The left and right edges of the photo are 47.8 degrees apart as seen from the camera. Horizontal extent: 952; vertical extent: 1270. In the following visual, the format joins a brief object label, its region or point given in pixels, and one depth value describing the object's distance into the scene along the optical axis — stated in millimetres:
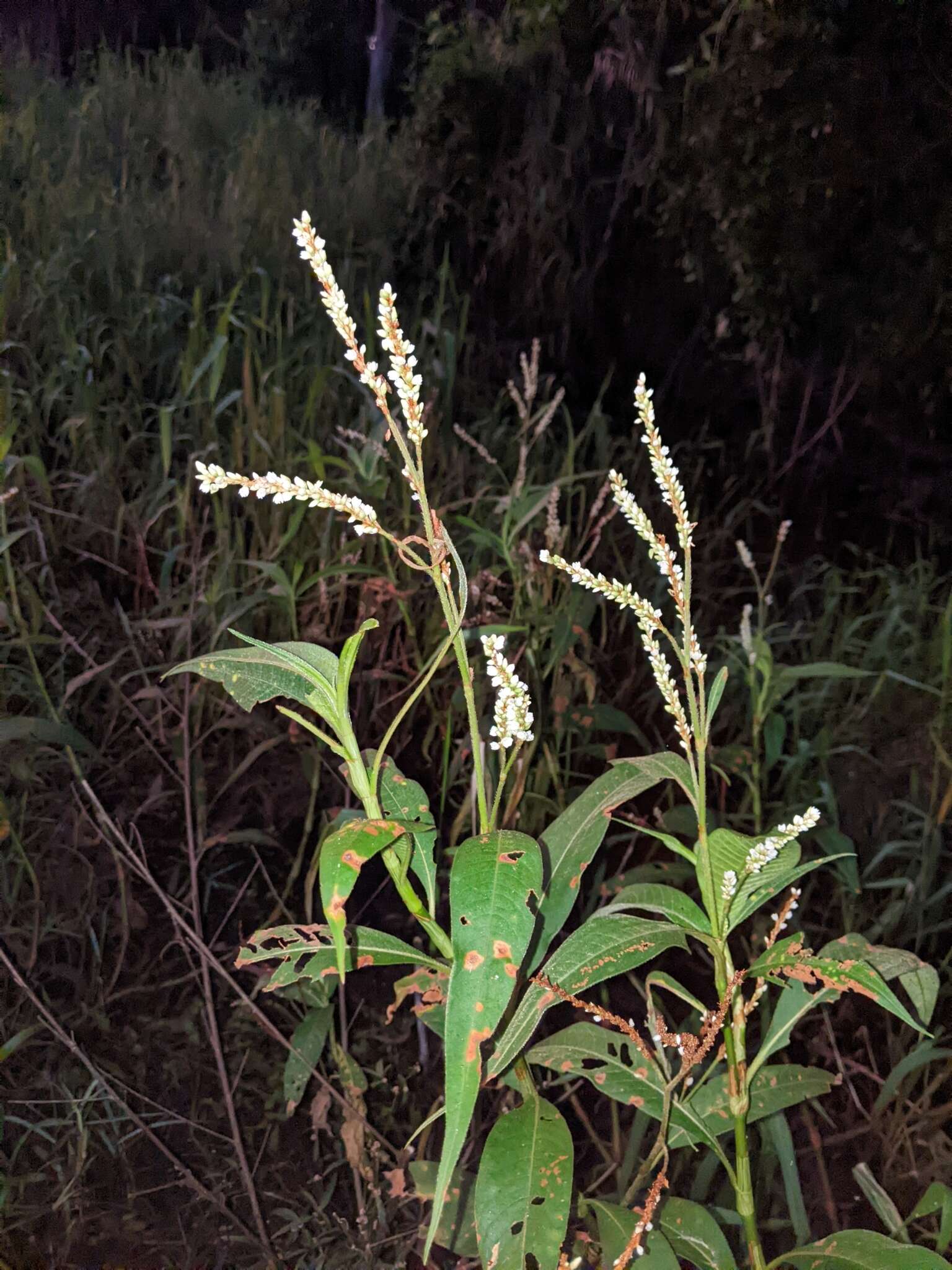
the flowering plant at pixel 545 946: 573
